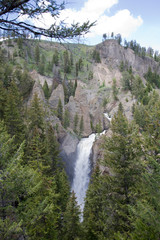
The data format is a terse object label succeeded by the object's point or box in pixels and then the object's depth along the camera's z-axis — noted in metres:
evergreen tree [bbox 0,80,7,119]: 20.06
